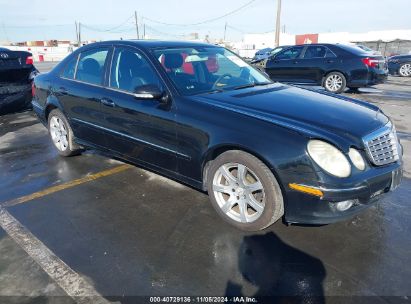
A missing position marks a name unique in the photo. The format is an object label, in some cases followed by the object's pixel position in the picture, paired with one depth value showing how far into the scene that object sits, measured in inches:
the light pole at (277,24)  1167.4
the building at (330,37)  2069.4
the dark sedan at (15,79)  305.3
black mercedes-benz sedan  109.7
